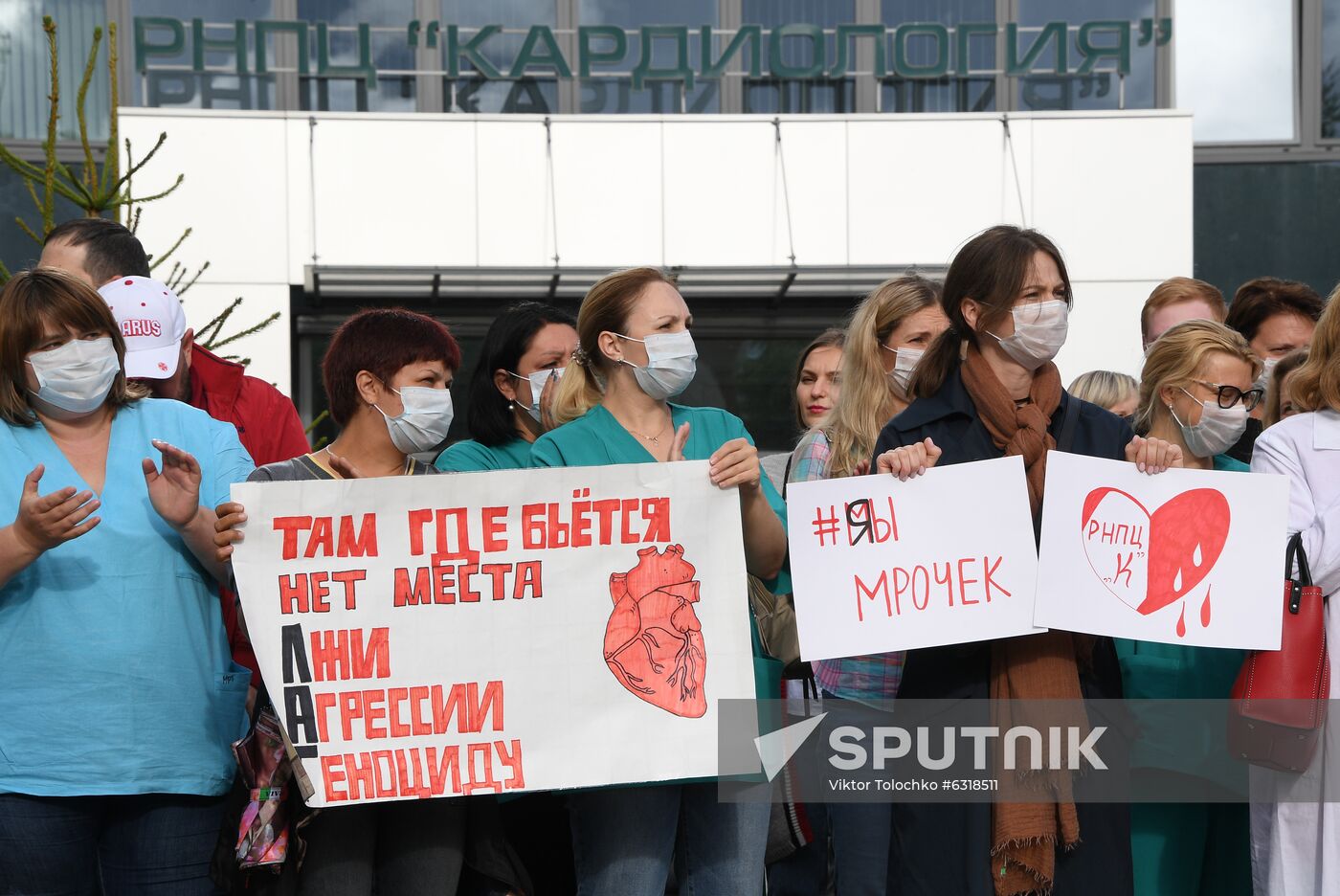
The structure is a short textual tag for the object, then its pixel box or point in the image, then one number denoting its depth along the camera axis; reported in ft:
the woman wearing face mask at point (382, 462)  22.61
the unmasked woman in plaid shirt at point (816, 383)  36.47
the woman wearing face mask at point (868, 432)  26.68
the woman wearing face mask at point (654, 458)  22.77
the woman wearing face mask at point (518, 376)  30.48
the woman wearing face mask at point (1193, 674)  25.95
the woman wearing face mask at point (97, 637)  21.26
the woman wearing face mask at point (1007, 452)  21.97
